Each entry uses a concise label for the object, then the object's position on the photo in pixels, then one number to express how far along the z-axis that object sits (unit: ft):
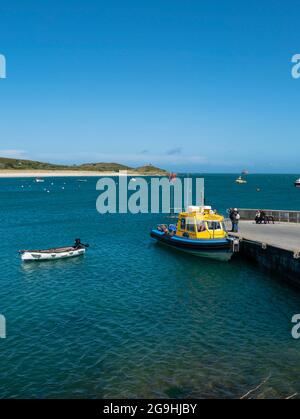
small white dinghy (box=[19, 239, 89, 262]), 109.60
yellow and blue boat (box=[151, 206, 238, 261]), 108.68
